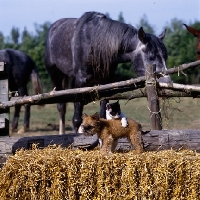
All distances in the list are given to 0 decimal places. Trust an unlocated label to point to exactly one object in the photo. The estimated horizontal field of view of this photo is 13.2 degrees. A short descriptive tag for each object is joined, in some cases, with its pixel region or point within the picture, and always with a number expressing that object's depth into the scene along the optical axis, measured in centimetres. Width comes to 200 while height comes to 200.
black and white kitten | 999
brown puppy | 895
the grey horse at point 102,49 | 1433
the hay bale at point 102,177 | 815
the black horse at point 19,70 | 2280
